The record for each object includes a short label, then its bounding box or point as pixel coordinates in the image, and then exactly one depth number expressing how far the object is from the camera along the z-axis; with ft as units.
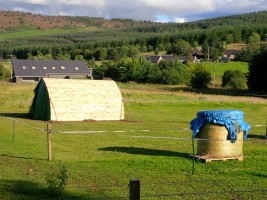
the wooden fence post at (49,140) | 48.89
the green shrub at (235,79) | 246.68
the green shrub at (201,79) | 247.09
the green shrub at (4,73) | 323.43
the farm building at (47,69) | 306.96
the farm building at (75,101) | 98.27
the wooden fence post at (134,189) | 22.94
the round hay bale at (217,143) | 49.52
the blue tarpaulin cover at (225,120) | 49.70
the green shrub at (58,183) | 34.49
